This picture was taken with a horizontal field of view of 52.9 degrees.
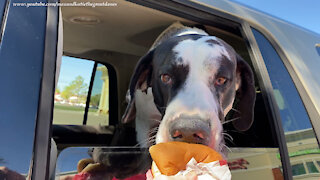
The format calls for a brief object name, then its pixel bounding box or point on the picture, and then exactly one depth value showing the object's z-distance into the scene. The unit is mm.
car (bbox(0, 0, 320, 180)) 933
